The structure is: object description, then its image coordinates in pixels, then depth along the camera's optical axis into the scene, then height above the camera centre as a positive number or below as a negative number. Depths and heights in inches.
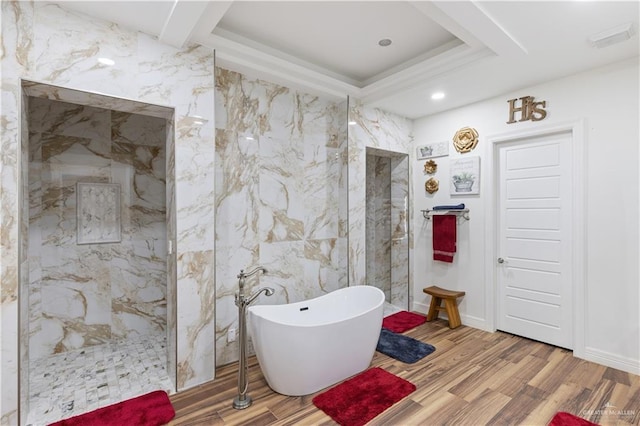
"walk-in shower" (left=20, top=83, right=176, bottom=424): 107.4 -15.6
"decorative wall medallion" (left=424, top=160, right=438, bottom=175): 161.3 +24.0
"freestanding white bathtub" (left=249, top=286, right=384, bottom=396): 89.7 -40.5
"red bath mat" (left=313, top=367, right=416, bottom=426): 83.3 -53.7
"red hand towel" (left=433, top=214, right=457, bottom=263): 150.4 -11.6
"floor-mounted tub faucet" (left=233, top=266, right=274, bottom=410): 88.4 -42.6
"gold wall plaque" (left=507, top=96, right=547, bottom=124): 123.8 +42.3
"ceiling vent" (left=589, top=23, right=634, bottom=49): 86.1 +50.7
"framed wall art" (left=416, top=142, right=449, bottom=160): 157.0 +32.6
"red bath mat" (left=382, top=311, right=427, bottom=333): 146.0 -53.4
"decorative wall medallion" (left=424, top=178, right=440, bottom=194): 160.7 +14.5
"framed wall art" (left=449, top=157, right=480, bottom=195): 143.9 +17.6
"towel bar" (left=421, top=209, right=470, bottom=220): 148.8 +0.5
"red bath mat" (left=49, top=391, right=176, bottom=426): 80.4 -53.7
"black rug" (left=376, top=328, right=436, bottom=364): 117.3 -53.5
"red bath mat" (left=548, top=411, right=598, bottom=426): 79.6 -53.5
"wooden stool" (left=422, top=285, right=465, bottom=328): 145.0 -43.4
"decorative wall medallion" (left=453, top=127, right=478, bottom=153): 144.6 +34.8
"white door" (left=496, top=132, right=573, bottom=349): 121.0 -10.6
